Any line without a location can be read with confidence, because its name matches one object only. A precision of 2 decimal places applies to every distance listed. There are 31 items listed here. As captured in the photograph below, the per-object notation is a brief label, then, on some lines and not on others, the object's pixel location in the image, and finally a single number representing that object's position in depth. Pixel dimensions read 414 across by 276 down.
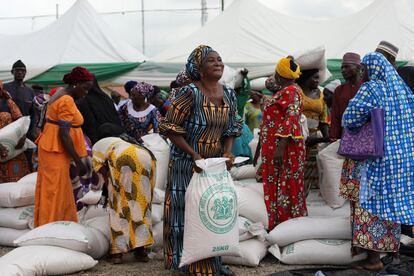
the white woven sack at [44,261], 4.12
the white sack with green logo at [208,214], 3.91
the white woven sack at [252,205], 5.26
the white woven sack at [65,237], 4.54
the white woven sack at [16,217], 5.58
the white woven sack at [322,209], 5.68
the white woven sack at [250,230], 4.82
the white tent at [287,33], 13.15
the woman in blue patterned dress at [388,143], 4.24
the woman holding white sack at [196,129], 4.04
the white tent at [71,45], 14.21
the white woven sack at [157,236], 5.21
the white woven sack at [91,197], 5.52
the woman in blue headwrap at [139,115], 6.27
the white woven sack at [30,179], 6.03
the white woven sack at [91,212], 5.65
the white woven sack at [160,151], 6.14
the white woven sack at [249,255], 4.67
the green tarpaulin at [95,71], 12.91
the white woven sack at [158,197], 5.62
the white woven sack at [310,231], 4.85
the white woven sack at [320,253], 4.70
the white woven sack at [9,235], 5.53
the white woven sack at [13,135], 6.39
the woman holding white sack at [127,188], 4.61
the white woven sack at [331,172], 5.66
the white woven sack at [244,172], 6.94
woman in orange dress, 5.18
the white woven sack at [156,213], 5.32
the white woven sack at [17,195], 5.78
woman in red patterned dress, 5.09
